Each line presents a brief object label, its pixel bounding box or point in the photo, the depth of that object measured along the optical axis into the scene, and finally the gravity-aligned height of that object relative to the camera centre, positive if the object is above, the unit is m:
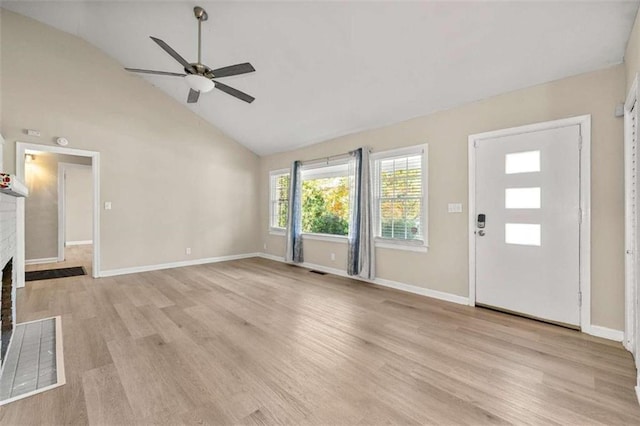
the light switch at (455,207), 3.48 +0.08
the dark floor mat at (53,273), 4.60 -1.11
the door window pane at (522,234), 2.93 -0.22
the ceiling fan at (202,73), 2.60 +1.41
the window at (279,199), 6.36 +0.33
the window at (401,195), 3.88 +0.28
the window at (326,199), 5.10 +0.29
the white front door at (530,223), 2.73 -0.11
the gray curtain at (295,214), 5.71 -0.03
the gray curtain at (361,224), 4.37 -0.18
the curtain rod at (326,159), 4.88 +1.04
